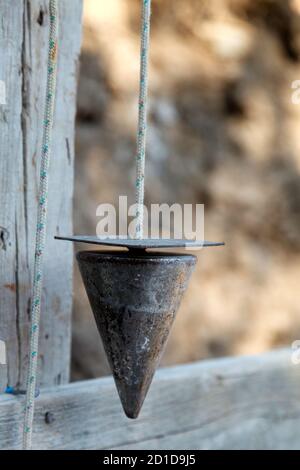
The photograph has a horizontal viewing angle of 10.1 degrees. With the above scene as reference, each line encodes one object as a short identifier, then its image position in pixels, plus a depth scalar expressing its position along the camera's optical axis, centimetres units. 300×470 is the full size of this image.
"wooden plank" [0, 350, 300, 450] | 78
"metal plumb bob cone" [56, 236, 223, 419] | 70
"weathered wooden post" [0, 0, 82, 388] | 75
